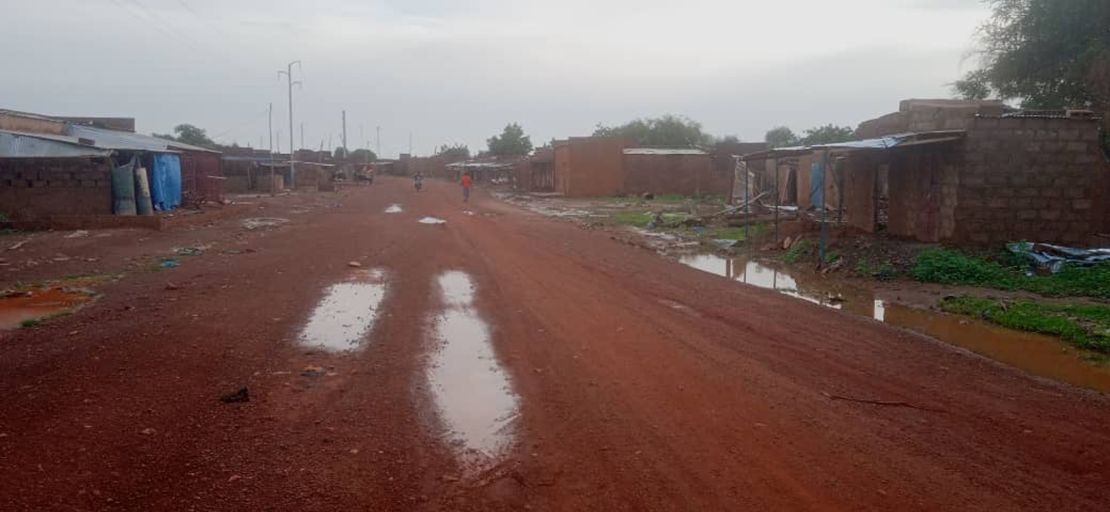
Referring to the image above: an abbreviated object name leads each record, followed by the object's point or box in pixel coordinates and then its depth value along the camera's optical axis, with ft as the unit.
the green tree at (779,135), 224.53
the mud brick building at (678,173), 141.08
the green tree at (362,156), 377.62
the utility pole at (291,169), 180.96
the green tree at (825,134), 134.70
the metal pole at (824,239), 49.18
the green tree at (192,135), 275.57
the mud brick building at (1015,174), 47.16
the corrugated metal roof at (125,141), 92.76
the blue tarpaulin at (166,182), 90.68
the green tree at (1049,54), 68.95
